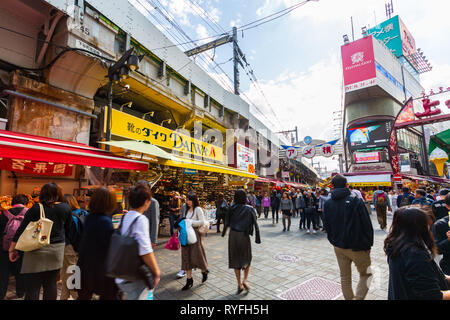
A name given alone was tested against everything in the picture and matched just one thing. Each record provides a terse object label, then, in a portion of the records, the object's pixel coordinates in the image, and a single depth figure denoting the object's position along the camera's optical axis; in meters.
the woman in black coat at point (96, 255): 2.28
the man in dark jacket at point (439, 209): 4.52
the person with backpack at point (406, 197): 7.93
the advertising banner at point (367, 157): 33.62
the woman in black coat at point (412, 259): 1.74
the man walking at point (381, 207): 9.52
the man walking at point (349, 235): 3.15
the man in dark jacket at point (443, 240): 2.74
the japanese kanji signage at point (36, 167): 5.92
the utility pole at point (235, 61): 16.55
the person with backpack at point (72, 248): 3.36
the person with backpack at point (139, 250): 2.12
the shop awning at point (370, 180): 26.30
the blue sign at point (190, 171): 10.79
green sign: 50.69
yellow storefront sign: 8.77
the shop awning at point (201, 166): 7.86
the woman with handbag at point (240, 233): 3.94
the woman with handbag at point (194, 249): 4.23
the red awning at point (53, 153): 4.10
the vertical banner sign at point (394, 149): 19.17
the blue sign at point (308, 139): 22.48
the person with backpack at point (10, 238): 3.48
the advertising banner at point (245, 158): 17.06
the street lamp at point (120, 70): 6.86
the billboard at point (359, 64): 34.38
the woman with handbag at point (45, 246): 2.72
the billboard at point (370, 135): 33.88
